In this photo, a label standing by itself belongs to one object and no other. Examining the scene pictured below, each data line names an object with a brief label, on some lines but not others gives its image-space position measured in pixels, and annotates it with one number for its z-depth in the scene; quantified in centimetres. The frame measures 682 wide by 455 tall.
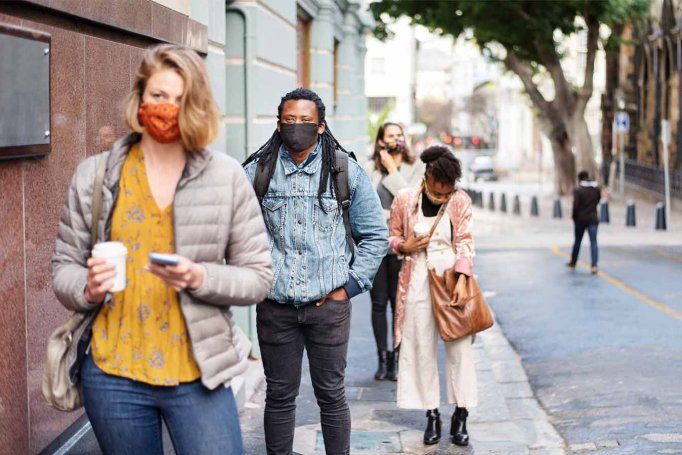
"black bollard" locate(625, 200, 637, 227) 2653
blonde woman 313
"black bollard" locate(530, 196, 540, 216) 3219
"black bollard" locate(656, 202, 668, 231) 2494
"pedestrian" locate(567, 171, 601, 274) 1631
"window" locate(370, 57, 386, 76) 8715
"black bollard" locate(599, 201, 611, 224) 2788
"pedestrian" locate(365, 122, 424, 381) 786
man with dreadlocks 462
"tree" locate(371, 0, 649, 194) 2983
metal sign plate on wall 390
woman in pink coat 619
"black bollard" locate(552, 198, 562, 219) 3071
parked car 6562
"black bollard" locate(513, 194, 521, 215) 3303
